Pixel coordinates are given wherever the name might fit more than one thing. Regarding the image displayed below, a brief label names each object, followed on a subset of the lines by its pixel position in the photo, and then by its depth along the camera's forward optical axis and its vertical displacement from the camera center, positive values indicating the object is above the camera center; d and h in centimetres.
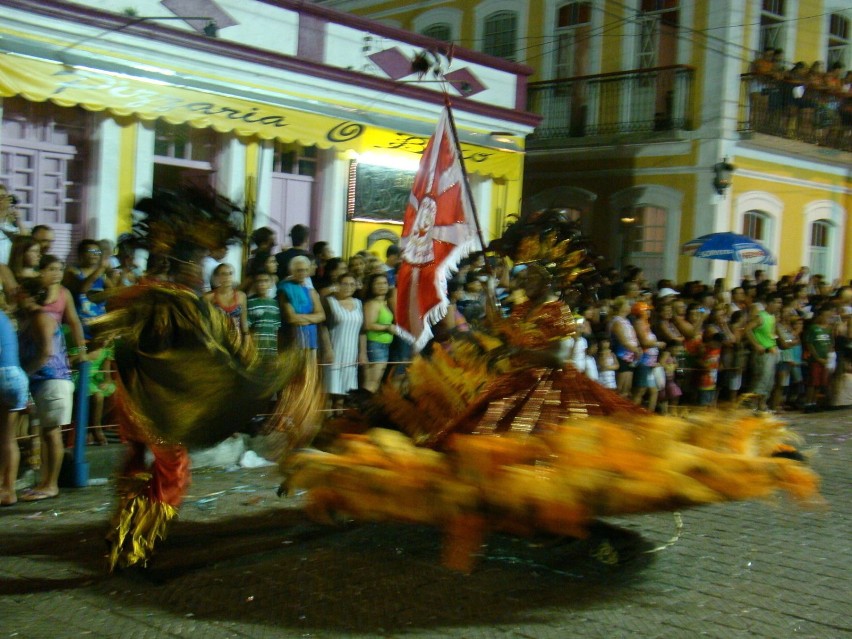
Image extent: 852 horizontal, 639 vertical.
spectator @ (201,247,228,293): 523 +5
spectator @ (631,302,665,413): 1069 -74
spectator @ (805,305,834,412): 1366 -69
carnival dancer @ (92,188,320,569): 490 -54
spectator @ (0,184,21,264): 823 +27
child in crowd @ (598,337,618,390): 1027 -75
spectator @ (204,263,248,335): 801 -24
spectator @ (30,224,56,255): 829 +17
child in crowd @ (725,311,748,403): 1229 -74
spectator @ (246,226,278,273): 846 +21
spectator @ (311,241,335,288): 1039 +20
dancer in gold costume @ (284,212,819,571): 439 -79
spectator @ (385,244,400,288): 1093 +19
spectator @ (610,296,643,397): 1048 -56
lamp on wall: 1778 +218
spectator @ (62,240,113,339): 785 -17
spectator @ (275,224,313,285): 902 +19
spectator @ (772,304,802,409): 1322 -74
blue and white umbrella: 1576 +78
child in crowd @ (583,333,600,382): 998 -67
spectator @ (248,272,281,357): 817 -34
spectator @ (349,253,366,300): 960 +4
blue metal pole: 709 -123
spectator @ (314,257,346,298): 932 -4
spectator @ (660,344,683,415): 1105 -88
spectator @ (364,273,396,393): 927 -43
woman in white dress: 895 -54
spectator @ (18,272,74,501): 668 -76
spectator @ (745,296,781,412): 1250 -63
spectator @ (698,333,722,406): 1163 -83
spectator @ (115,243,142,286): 826 -8
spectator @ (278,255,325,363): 860 -28
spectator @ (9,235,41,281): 750 -2
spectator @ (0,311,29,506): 624 -93
